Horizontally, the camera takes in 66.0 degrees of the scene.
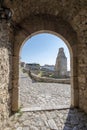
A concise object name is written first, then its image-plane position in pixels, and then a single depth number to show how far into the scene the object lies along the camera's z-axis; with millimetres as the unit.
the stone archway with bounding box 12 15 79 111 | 1854
